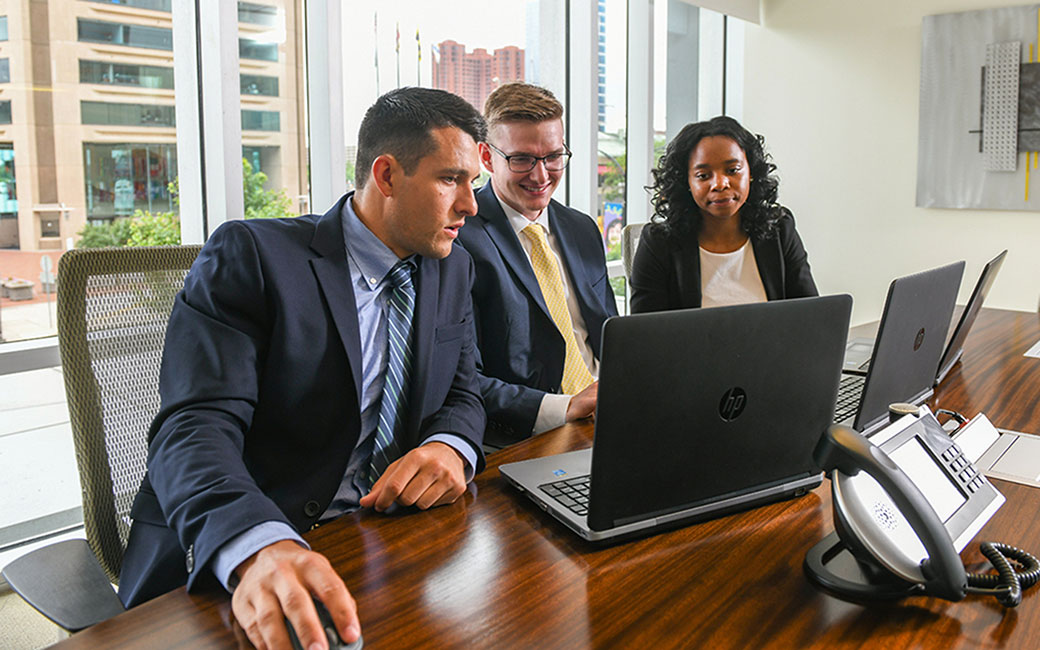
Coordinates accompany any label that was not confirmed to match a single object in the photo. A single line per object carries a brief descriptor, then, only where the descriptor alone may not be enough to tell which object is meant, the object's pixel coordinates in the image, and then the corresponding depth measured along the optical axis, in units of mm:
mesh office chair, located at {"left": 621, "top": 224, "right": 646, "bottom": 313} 2828
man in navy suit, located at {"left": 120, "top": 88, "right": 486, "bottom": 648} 1032
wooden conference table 822
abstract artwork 4023
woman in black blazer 2430
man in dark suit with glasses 1763
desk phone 872
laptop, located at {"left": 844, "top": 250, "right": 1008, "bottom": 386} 1938
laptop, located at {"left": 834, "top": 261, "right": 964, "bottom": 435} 1299
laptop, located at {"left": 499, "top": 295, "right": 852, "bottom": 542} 970
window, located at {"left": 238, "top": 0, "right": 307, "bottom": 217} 2600
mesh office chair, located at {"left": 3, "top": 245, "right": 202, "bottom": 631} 1290
